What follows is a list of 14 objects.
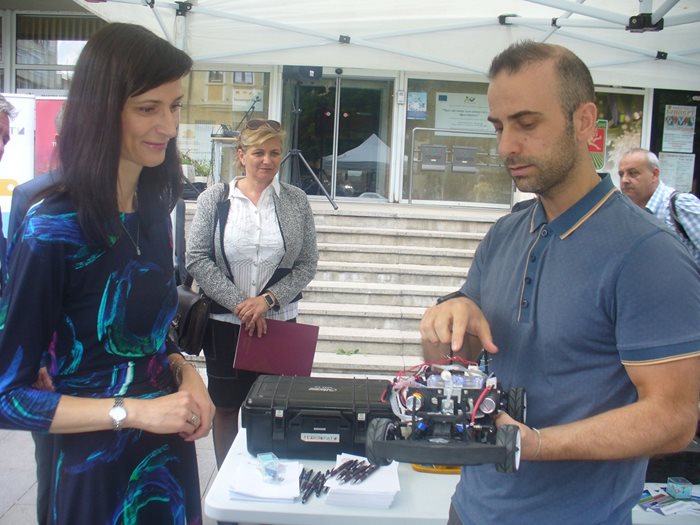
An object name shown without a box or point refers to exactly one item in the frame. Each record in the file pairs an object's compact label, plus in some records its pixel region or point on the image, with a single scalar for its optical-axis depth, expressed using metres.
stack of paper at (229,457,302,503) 1.95
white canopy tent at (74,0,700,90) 4.71
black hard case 2.23
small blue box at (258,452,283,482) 2.05
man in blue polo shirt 1.13
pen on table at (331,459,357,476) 2.09
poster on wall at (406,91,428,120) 10.21
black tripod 9.45
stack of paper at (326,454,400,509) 1.92
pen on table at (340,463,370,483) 2.02
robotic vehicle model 1.07
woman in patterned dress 1.30
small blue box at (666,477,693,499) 2.13
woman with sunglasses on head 3.27
